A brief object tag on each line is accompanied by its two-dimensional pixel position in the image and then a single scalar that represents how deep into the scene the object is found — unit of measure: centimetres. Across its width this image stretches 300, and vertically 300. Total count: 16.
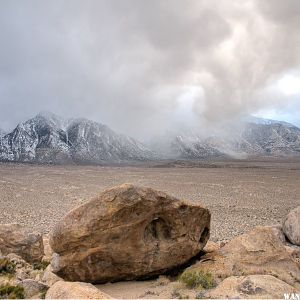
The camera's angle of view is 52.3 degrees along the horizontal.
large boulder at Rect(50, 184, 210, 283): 904
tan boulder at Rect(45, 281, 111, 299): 724
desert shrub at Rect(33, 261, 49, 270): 1142
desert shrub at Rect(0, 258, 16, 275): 1021
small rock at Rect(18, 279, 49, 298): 814
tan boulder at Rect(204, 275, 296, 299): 749
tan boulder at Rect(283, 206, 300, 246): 1076
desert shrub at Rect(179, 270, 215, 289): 865
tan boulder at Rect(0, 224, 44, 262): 1229
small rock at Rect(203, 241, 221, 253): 1105
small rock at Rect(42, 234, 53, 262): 1289
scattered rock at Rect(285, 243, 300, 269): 1043
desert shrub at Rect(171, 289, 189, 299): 811
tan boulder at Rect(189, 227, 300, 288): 934
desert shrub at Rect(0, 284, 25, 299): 779
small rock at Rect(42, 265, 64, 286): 948
